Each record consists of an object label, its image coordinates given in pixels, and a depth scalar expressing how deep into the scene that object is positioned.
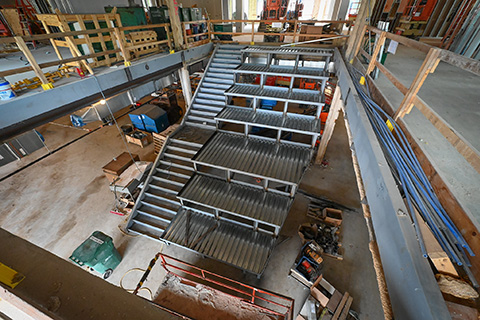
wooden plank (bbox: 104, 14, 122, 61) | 4.60
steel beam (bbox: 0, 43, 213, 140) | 3.32
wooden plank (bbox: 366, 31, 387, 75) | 3.03
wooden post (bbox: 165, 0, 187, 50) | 5.96
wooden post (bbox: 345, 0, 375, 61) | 4.47
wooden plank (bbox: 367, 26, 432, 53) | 1.94
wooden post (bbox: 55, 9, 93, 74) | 4.02
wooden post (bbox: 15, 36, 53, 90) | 3.16
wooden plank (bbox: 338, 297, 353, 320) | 4.17
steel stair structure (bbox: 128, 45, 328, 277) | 4.71
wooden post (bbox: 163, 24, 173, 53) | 6.24
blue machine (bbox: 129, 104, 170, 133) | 9.56
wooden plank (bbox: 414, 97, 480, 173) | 1.32
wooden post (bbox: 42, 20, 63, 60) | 4.14
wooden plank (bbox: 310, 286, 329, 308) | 4.41
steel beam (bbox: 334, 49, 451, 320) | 1.06
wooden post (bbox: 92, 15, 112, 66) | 4.50
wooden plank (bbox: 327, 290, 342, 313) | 4.29
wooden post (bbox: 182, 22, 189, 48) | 6.59
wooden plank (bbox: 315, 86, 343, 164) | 6.28
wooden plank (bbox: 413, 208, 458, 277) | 1.20
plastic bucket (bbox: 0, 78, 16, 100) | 3.17
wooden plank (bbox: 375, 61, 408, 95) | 2.20
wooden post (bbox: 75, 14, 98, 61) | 4.23
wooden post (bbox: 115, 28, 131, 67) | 4.61
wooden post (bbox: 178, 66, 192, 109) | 7.40
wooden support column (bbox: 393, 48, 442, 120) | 1.81
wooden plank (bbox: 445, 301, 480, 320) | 1.13
